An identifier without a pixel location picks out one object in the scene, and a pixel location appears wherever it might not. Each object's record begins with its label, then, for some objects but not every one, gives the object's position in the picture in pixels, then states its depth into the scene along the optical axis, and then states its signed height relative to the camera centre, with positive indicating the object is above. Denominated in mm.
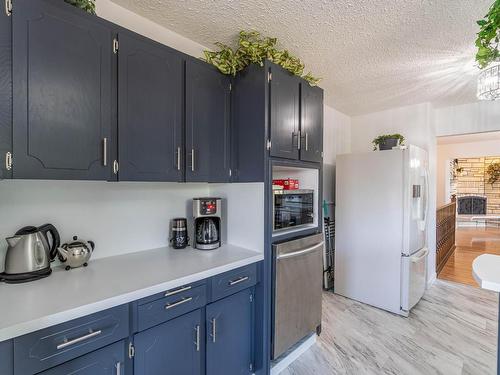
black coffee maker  1852 -284
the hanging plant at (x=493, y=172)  7902 +453
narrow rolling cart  3311 -906
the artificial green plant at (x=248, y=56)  1727 +939
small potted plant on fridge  2865 +530
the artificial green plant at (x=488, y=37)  1247 +828
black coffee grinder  1872 -351
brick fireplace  8172 -57
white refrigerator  2615 -462
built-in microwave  1839 -174
